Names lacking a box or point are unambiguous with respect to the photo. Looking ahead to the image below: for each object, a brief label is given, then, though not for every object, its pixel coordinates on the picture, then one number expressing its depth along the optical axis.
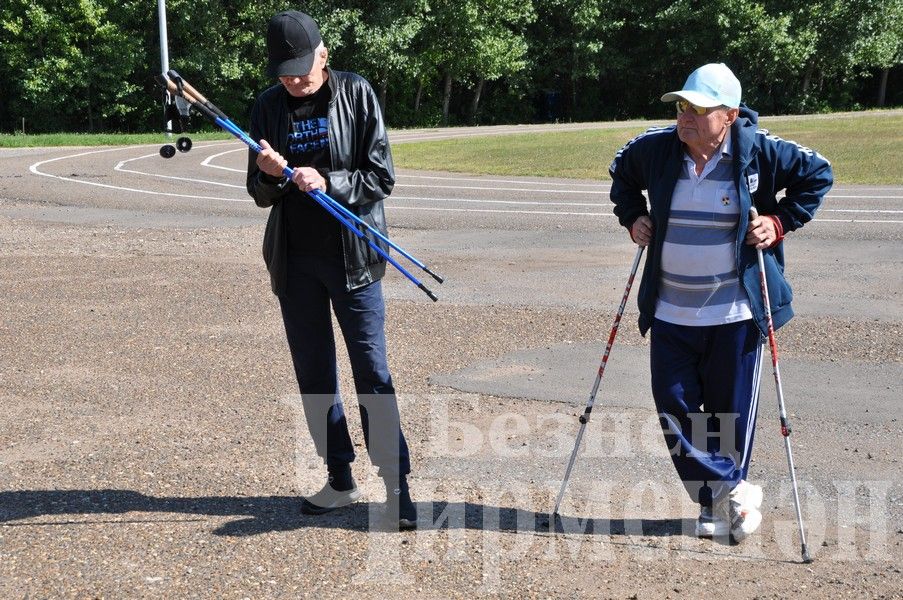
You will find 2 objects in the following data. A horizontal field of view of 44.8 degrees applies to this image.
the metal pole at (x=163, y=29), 30.30
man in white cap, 4.50
